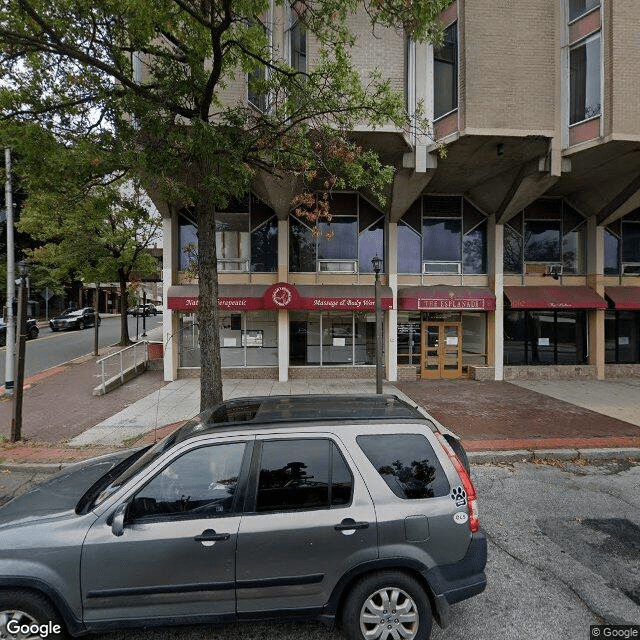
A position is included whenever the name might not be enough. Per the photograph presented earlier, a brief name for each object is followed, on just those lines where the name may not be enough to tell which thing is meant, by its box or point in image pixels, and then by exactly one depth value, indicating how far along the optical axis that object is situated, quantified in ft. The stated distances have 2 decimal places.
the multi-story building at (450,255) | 36.40
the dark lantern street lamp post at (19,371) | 22.22
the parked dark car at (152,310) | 127.18
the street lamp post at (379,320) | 28.14
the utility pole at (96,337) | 54.39
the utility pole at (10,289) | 30.11
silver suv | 7.75
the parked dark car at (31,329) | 65.05
